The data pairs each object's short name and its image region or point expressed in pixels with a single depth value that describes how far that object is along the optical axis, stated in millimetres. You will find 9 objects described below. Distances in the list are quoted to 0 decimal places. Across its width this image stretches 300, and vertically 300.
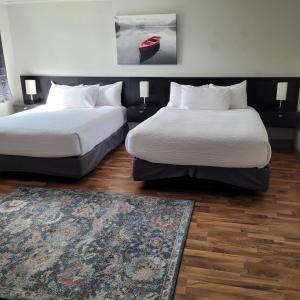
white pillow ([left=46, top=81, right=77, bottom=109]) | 4487
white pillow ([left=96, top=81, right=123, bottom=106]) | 4582
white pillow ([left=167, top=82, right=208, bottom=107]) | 4375
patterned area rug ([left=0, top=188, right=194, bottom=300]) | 1729
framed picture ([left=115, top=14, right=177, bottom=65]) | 4352
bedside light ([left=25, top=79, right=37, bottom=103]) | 4855
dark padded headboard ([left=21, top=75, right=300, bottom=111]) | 4250
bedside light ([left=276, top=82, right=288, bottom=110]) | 4066
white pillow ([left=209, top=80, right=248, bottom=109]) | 4168
